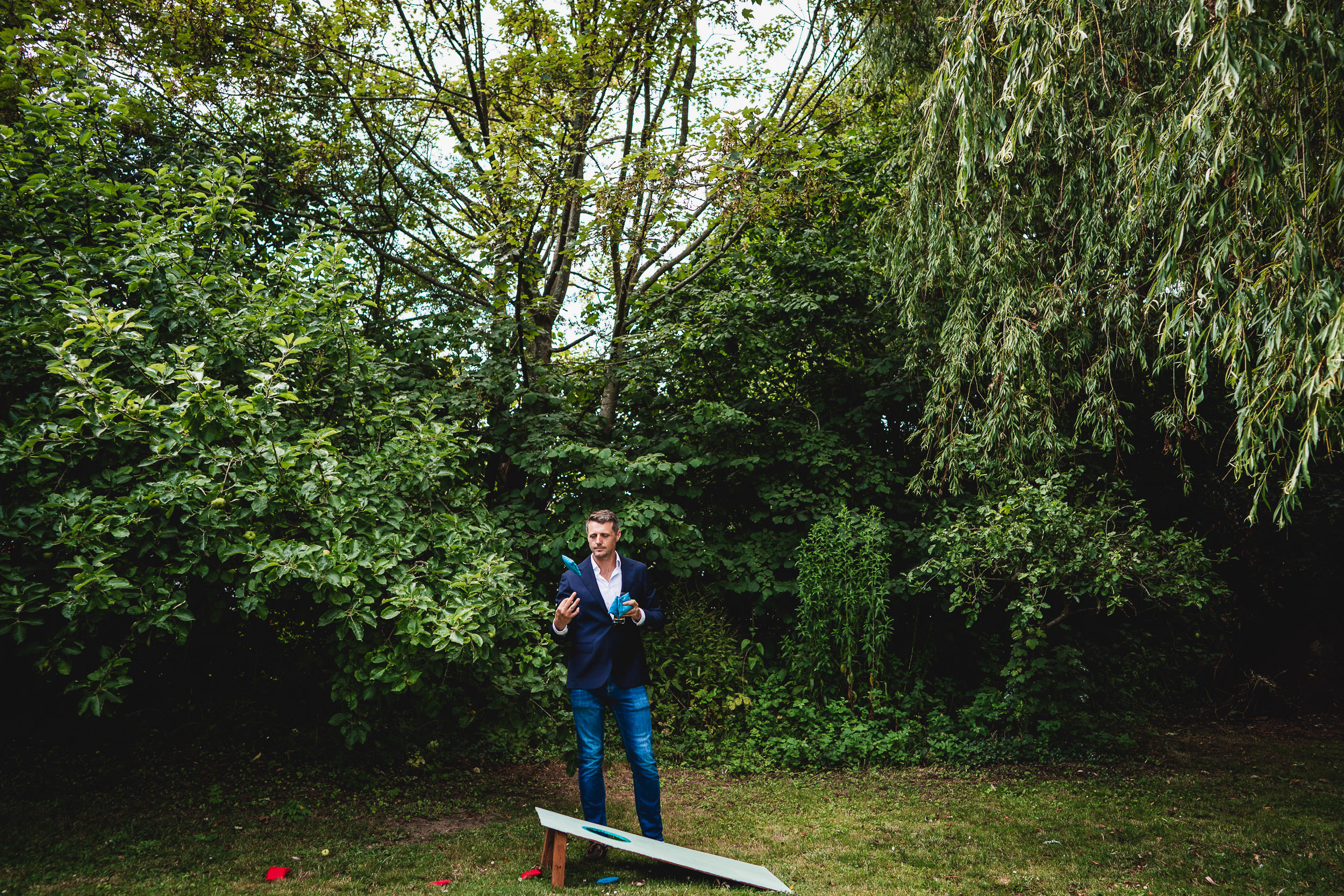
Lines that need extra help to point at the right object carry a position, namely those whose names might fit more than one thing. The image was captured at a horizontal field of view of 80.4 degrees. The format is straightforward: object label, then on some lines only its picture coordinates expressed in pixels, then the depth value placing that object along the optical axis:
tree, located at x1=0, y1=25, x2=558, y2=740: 3.95
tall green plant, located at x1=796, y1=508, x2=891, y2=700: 7.13
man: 4.20
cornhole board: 3.75
